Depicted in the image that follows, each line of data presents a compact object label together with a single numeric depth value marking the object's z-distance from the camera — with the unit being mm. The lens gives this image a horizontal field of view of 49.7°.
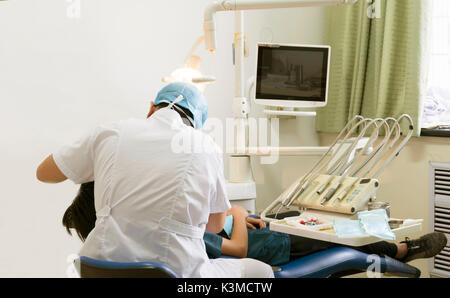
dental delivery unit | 1586
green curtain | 2473
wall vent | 2393
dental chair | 1708
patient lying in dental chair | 1601
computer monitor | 2211
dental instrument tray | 1485
